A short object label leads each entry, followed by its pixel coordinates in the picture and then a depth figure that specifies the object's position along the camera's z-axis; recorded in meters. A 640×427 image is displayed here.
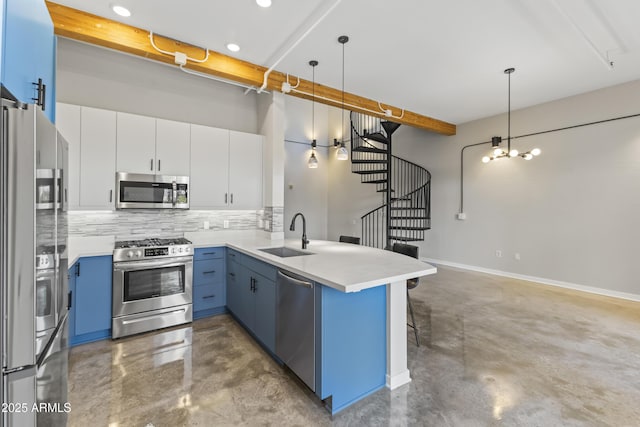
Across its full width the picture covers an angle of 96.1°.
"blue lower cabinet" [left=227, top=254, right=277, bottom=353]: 2.45
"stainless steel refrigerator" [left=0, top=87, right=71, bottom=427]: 1.00
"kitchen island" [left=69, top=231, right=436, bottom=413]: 1.81
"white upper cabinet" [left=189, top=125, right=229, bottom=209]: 3.74
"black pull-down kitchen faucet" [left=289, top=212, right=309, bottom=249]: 3.11
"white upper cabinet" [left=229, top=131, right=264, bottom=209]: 4.00
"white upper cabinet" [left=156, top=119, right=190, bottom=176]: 3.52
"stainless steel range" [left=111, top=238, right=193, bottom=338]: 2.88
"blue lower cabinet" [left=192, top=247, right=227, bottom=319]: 3.34
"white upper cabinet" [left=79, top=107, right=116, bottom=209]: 3.10
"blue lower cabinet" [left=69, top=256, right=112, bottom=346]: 2.71
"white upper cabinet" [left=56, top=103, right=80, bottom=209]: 2.98
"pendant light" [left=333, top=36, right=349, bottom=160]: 3.04
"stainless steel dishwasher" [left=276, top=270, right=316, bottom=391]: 1.89
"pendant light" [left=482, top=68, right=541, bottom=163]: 3.89
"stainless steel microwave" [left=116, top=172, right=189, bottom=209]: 3.30
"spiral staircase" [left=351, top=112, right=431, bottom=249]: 6.14
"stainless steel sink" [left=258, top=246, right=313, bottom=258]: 2.89
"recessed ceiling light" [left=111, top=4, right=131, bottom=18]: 2.57
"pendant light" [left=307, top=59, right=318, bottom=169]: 3.46
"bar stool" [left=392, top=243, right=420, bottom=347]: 2.86
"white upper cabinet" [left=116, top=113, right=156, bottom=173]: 3.29
